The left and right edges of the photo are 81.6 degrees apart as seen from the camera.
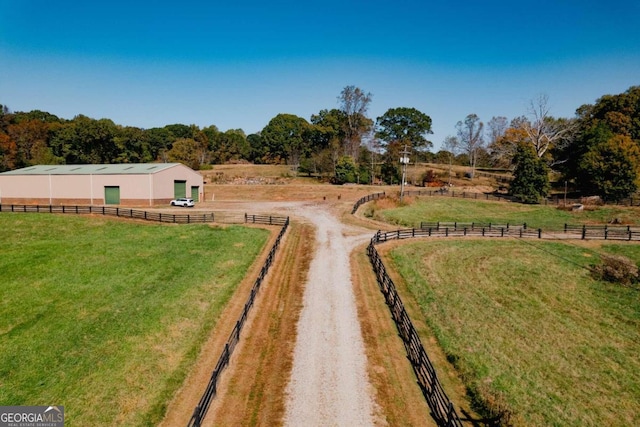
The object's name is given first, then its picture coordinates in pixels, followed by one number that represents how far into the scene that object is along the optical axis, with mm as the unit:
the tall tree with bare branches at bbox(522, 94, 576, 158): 72375
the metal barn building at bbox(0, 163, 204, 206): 55291
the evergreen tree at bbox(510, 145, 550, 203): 63656
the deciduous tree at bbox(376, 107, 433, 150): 104369
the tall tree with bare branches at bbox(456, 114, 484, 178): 95019
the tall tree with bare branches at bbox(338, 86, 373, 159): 91062
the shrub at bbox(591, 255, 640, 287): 28312
